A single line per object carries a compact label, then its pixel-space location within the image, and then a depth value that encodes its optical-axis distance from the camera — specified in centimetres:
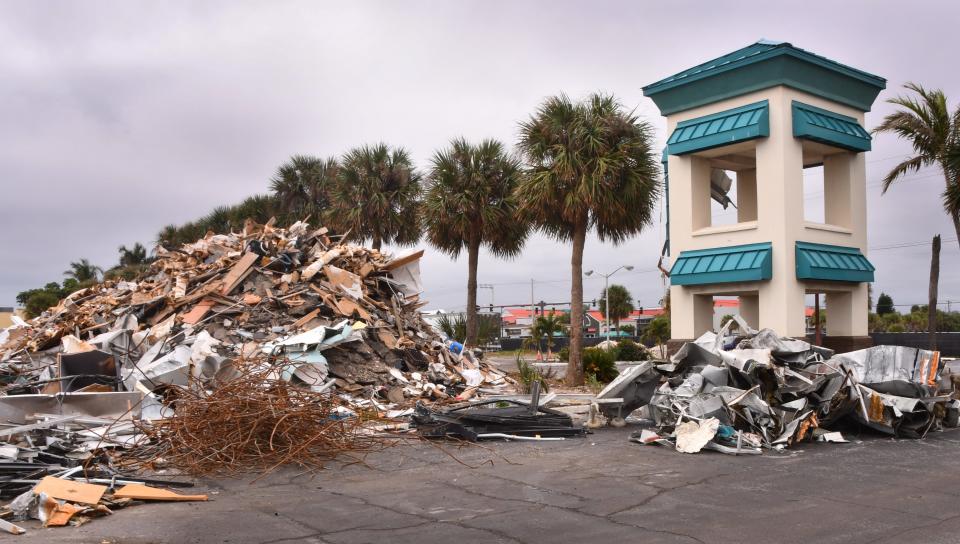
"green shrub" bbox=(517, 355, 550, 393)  1769
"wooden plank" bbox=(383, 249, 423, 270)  2005
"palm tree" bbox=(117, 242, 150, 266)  5946
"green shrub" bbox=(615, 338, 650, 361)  3212
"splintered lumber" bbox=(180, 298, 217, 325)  1622
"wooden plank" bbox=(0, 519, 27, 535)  609
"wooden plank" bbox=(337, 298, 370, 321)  1703
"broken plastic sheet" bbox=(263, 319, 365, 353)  1481
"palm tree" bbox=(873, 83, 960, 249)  1931
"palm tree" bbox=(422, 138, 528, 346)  2641
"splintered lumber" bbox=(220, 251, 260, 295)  1750
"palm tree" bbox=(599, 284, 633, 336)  6912
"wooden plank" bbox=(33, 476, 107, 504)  672
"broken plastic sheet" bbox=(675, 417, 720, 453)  1007
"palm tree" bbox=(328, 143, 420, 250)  2983
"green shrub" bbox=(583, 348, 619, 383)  2252
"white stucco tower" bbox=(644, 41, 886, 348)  1650
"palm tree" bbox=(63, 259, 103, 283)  6244
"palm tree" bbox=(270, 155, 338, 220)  3694
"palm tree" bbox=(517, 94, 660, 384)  2070
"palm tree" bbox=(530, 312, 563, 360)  3300
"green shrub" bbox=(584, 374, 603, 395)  1848
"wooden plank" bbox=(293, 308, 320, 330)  1628
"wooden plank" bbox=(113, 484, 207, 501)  717
